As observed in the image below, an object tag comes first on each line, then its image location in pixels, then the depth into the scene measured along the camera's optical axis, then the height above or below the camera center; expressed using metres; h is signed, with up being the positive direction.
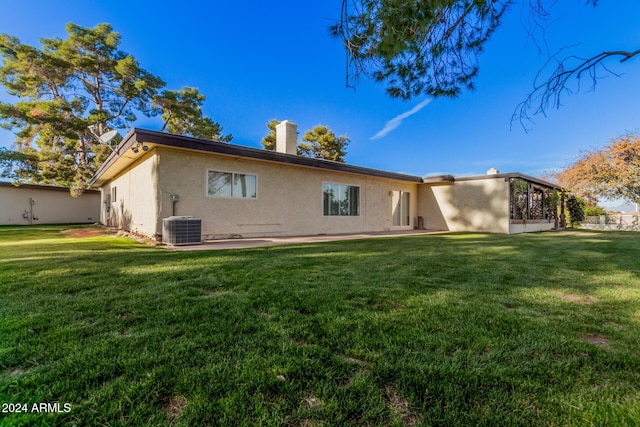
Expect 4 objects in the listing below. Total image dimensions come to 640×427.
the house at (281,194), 7.93 +0.75
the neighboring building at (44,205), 16.72 +0.55
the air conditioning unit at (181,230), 7.09 -0.37
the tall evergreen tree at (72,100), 16.12 +7.36
